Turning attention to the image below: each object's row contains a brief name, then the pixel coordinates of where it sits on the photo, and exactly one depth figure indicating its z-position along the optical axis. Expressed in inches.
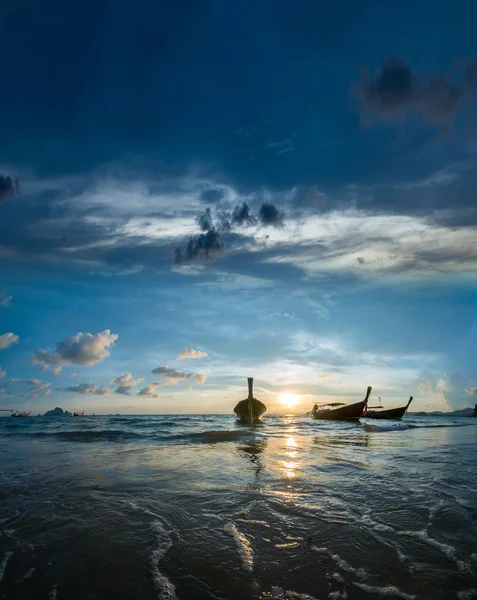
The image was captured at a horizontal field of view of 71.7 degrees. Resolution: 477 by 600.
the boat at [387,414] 2126.0
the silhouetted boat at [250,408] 1633.9
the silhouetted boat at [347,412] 1895.9
